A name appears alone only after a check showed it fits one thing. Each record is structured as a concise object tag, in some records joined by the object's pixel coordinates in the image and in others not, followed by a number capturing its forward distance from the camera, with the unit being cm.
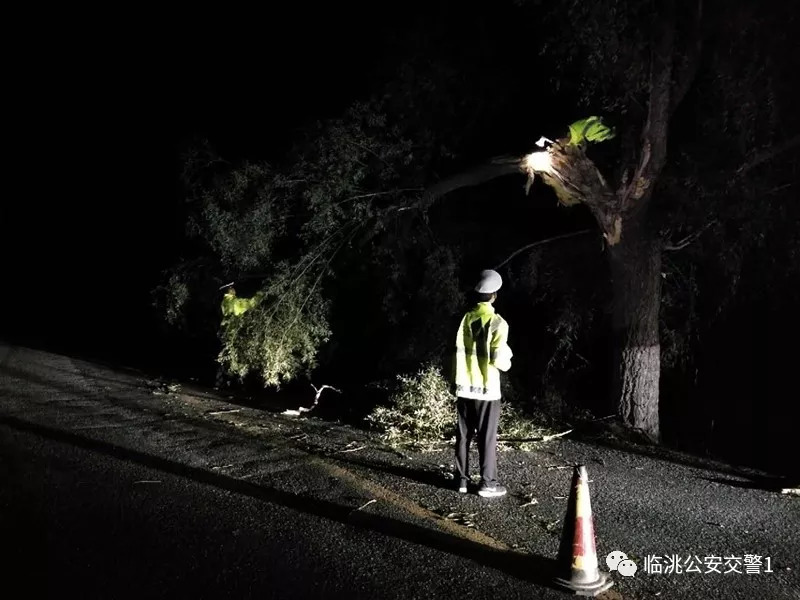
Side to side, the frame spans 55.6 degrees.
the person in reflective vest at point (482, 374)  591
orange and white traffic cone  432
